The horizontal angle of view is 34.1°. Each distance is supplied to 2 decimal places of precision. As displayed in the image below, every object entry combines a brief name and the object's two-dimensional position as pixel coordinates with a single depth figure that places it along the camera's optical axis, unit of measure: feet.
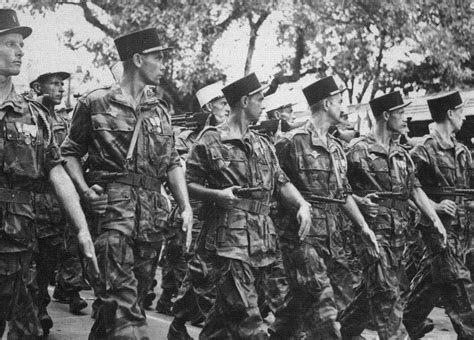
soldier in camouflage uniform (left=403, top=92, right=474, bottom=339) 23.54
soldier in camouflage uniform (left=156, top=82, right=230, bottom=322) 29.25
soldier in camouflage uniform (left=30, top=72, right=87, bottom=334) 24.89
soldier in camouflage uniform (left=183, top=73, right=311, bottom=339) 18.19
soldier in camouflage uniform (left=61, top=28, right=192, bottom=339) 15.65
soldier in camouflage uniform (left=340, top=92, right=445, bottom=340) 22.82
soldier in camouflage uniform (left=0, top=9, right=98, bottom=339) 15.15
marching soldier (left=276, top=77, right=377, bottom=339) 20.57
